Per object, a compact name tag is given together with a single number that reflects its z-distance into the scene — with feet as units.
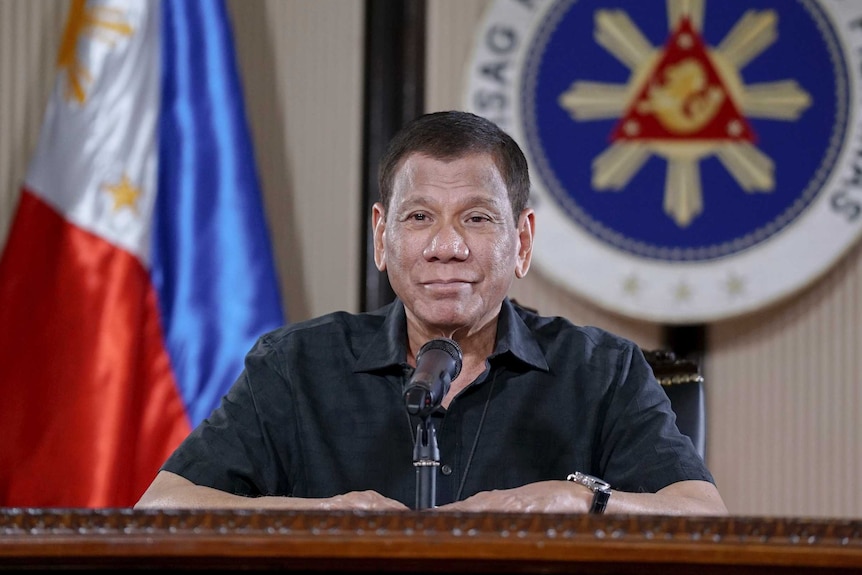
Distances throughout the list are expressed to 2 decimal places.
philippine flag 19.81
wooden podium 15.99
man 17.68
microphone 16.66
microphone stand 16.70
